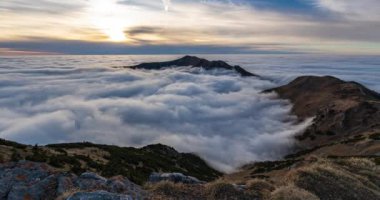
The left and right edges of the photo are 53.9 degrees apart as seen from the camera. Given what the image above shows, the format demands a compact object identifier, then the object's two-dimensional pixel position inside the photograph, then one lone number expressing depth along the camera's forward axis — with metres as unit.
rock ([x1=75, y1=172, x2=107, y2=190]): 15.97
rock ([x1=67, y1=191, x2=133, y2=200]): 12.30
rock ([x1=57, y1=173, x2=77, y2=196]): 15.71
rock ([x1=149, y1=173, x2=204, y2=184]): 19.43
